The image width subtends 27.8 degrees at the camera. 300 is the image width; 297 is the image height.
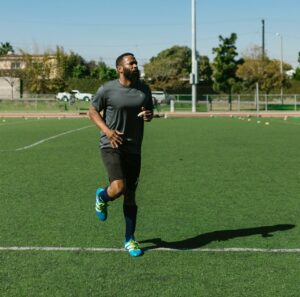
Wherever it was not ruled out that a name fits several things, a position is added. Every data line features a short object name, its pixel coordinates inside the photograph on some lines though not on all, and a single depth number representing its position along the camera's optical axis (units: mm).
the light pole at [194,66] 44338
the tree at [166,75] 77125
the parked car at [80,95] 63000
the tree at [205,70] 91312
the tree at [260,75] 59156
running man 5645
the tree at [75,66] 71594
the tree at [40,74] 65062
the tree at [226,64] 56312
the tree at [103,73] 84062
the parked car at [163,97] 57156
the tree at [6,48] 116500
